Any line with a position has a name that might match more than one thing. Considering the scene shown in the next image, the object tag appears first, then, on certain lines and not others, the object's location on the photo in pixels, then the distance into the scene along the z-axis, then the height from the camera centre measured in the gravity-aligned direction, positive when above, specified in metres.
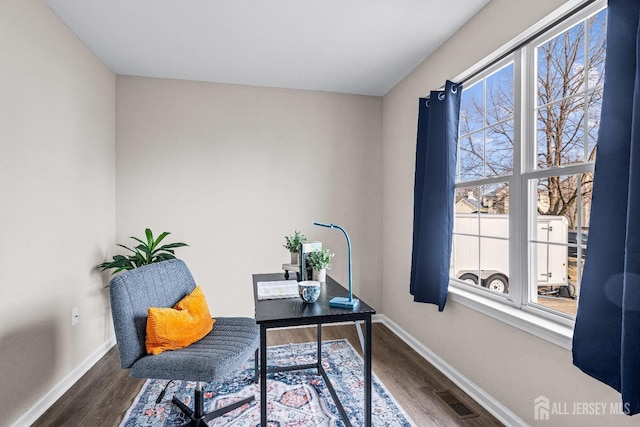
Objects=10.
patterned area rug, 2.09 -1.21
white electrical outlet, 2.62 -0.77
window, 1.80 +0.31
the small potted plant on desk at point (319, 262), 2.27 -0.30
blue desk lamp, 1.82 -0.46
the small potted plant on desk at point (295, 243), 2.52 -0.20
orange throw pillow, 1.90 -0.64
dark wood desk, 1.65 -0.49
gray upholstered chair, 1.78 -0.74
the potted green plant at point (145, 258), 2.98 -0.38
